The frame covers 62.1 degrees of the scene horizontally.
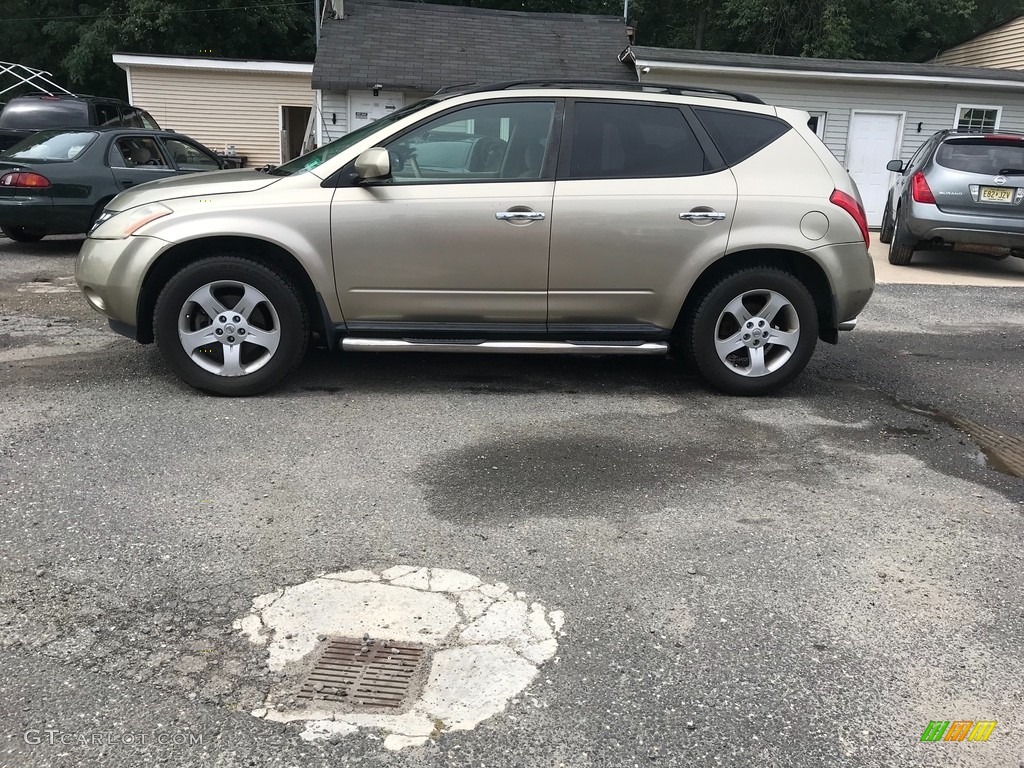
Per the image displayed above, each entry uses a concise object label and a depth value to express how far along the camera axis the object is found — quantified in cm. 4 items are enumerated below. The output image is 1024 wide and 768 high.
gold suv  488
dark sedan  932
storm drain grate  248
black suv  1307
